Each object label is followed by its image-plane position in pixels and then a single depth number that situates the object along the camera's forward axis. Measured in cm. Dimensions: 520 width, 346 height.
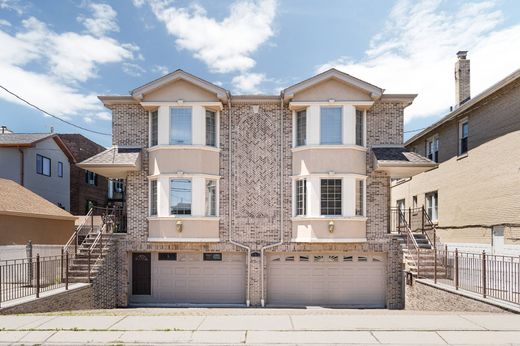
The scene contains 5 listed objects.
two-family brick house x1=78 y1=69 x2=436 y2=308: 1570
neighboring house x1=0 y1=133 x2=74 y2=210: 2558
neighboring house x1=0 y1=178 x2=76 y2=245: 1841
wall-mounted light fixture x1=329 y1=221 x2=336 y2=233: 1529
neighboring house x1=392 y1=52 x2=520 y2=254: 1523
